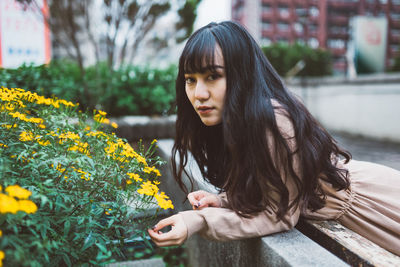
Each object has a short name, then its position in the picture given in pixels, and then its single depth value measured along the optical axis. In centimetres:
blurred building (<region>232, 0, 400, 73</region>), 6178
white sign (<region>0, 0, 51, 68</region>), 462
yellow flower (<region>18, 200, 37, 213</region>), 75
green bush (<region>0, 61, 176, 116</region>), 384
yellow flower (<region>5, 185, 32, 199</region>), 76
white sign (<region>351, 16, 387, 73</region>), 958
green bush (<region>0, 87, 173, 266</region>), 108
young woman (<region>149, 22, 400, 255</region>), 124
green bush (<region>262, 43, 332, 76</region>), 1295
